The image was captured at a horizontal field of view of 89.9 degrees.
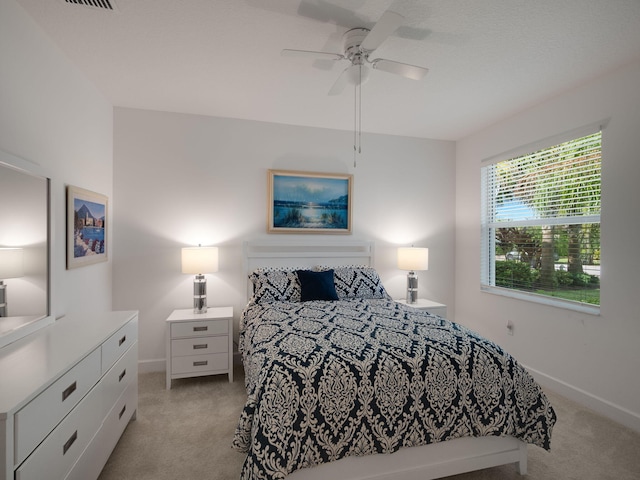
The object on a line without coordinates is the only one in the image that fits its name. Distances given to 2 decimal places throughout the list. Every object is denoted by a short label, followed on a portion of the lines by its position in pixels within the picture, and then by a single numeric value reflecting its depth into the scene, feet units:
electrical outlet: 10.92
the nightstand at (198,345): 9.41
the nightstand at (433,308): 11.46
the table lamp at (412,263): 11.83
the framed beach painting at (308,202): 11.78
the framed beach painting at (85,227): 7.75
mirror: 5.23
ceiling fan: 5.30
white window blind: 8.80
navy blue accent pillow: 10.11
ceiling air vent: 5.66
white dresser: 3.55
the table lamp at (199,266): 9.91
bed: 5.04
